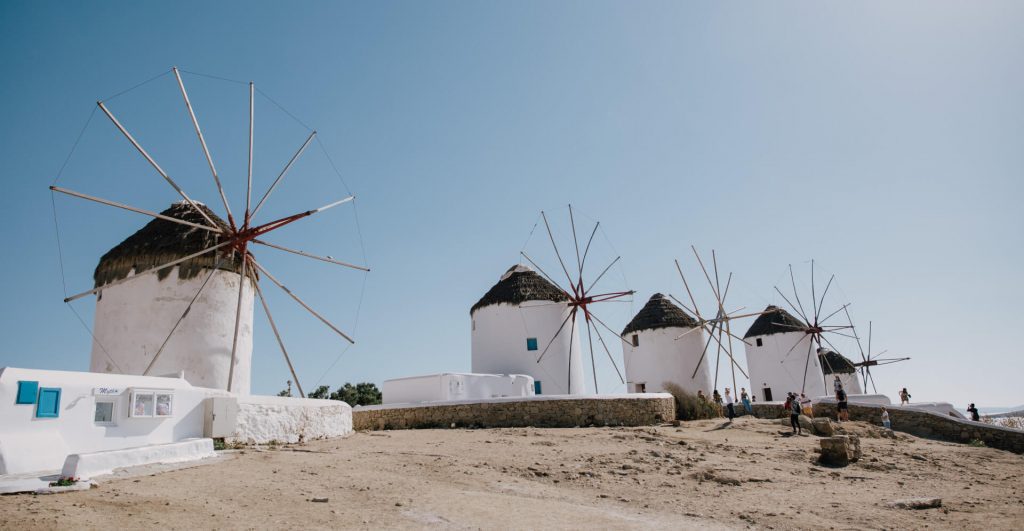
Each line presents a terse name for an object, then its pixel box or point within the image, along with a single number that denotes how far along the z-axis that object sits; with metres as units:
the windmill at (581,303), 24.48
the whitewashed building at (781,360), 29.78
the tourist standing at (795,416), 15.73
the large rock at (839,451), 11.75
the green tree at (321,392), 38.76
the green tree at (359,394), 39.53
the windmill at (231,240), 13.69
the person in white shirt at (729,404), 18.81
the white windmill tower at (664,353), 27.75
